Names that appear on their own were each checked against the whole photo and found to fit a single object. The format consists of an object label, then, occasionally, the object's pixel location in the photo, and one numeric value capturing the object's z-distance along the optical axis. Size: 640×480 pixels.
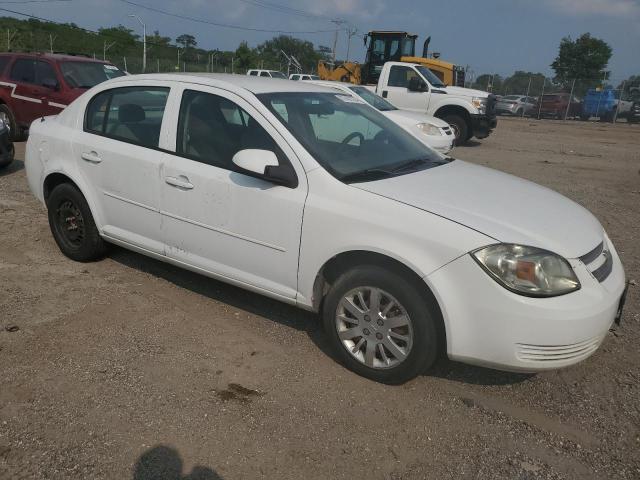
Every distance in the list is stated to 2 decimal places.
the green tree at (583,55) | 44.22
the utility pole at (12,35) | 35.53
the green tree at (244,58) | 56.48
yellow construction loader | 17.06
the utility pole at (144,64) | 36.88
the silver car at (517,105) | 31.05
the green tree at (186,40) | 81.43
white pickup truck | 14.12
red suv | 9.70
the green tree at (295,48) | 89.12
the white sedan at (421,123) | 10.38
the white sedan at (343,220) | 2.68
